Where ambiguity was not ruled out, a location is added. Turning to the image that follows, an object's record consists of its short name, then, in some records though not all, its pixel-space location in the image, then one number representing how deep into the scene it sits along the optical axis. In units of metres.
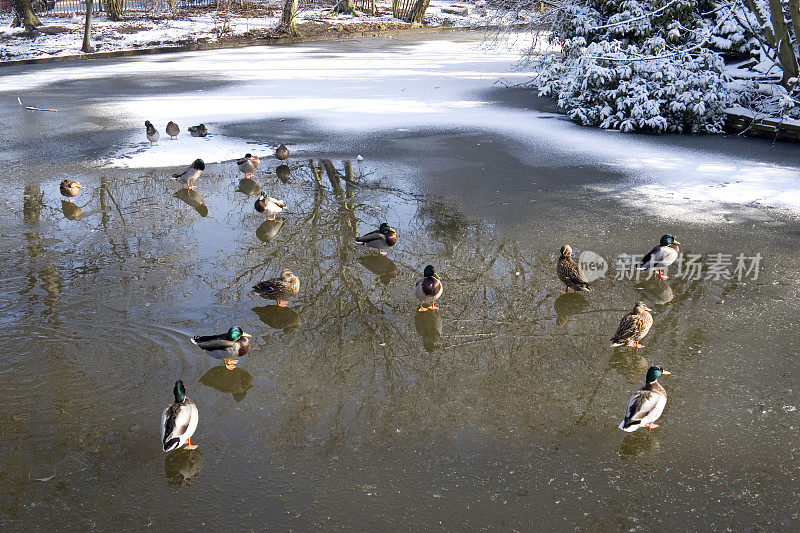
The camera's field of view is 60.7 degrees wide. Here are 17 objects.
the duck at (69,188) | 10.99
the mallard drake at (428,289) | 7.44
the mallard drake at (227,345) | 6.42
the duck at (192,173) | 11.74
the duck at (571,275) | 7.79
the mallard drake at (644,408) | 5.46
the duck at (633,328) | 6.69
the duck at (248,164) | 12.31
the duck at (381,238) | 8.95
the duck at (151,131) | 14.19
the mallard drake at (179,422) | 5.18
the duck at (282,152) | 13.16
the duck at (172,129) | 14.62
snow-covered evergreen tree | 15.85
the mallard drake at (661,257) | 8.35
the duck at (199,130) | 14.88
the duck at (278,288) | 7.51
